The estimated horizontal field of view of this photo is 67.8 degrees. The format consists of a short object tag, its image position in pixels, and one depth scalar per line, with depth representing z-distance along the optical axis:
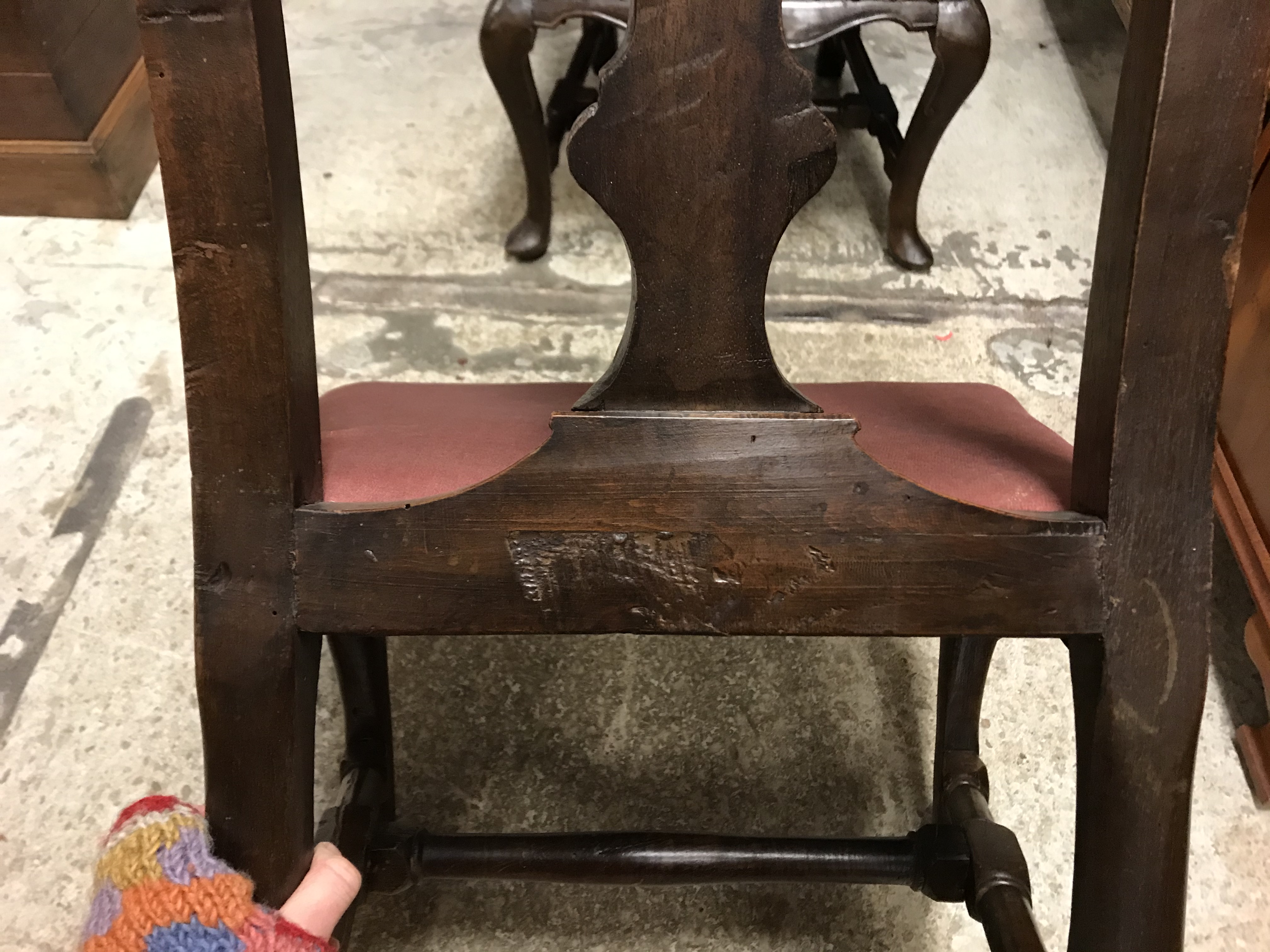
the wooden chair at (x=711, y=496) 0.49
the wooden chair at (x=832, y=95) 1.47
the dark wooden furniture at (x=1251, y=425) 1.21
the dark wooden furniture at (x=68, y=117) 1.73
